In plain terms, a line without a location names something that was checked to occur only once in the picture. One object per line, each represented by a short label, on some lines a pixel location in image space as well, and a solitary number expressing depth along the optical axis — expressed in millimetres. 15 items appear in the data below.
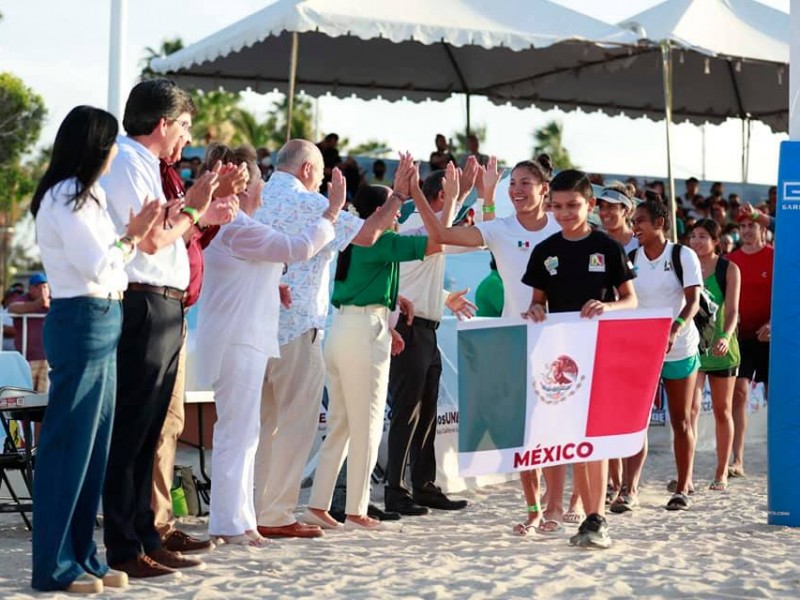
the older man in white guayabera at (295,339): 7008
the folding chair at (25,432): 7133
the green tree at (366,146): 52300
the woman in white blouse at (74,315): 5188
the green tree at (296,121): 47719
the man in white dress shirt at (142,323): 5656
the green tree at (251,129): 51844
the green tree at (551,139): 56812
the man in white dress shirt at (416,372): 8430
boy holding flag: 6844
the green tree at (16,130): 37906
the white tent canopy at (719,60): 16188
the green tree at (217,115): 49969
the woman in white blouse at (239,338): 6488
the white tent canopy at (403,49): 14623
